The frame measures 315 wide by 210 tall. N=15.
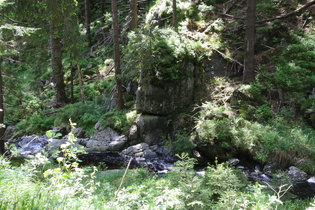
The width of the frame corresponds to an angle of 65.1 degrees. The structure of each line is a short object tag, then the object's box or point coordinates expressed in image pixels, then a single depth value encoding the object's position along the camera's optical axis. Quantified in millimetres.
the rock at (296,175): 7296
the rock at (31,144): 10855
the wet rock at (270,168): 7902
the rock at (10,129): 14480
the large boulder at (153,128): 10547
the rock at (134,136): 10781
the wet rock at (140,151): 9922
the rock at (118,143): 10641
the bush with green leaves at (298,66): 10094
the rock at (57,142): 10972
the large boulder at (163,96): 10930
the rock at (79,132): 12391
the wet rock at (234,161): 8509
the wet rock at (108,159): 9254
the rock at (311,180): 7223
